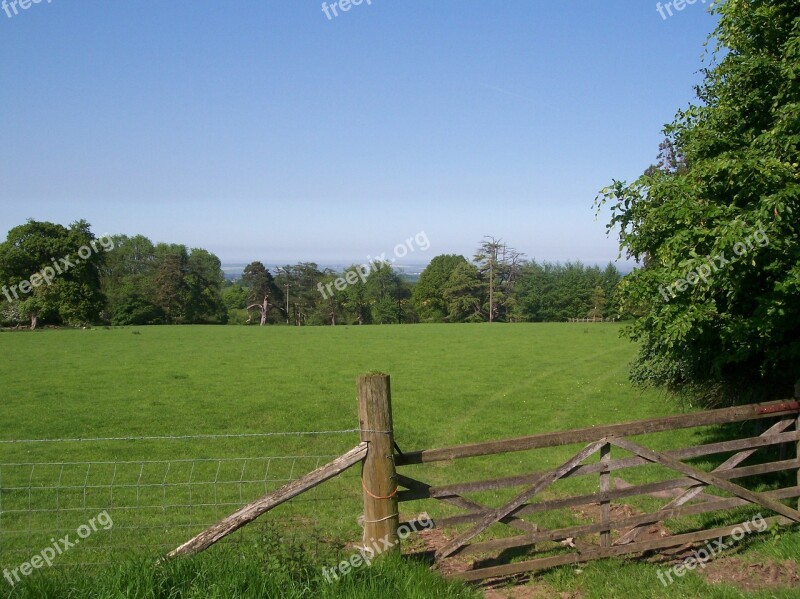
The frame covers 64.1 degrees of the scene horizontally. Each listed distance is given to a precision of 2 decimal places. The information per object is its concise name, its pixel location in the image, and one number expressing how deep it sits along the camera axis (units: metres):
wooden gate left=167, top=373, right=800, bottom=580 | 6.88
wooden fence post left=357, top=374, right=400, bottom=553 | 6.88
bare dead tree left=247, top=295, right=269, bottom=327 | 103.09
